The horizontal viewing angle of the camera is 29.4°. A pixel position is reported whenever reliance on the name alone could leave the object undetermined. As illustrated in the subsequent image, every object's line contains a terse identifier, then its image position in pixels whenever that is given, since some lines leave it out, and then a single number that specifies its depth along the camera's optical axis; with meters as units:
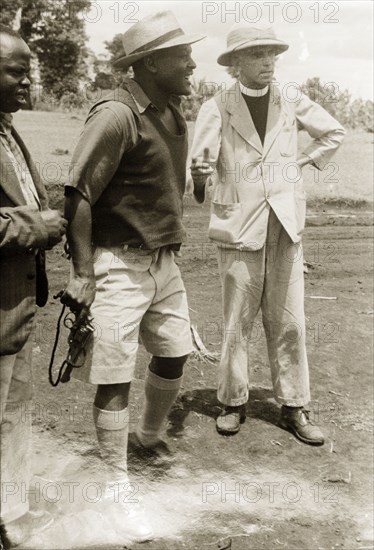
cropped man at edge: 2.63
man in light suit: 3.93
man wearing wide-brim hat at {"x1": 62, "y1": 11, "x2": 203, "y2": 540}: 3.05
